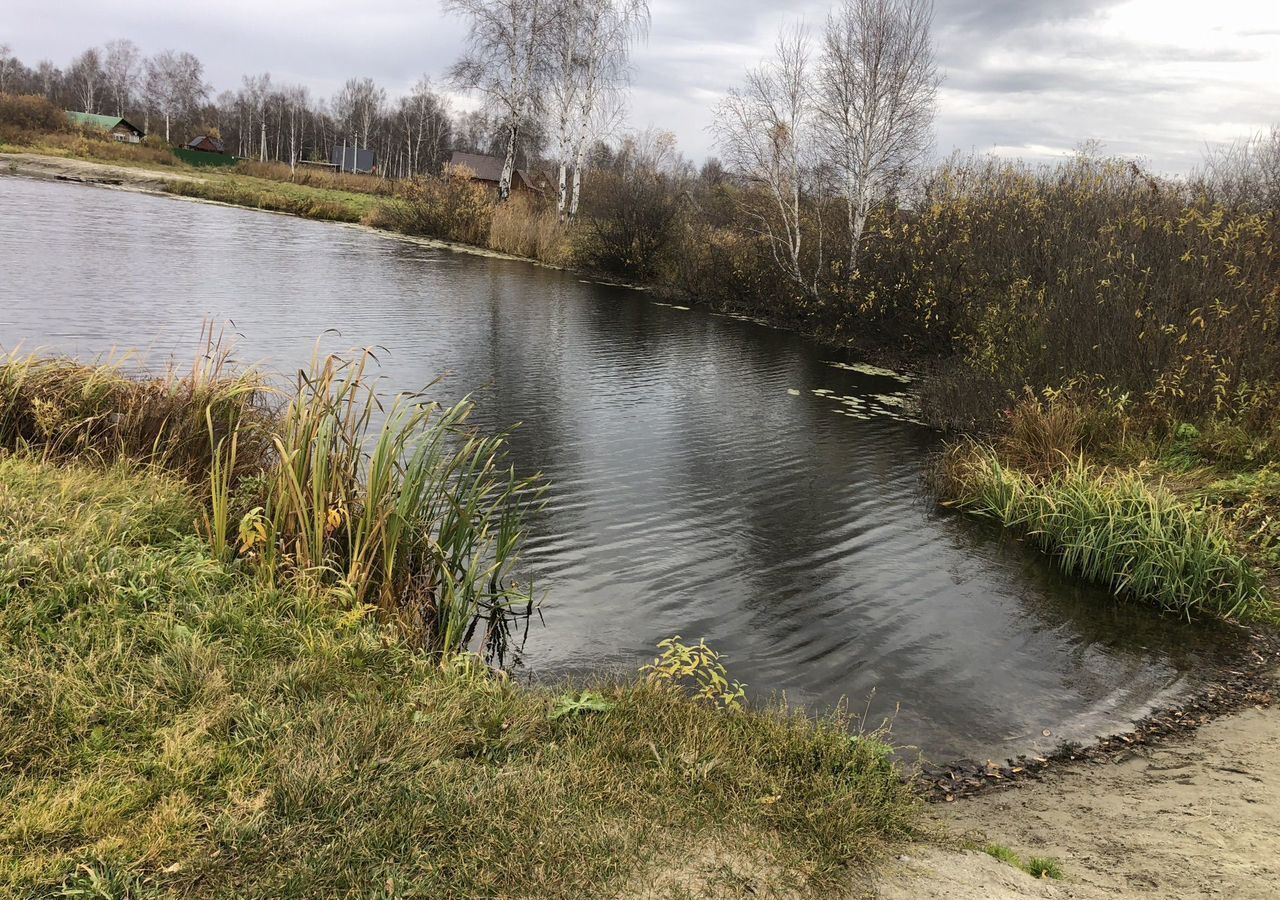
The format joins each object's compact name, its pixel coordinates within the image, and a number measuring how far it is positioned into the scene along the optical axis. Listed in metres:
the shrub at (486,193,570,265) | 31.05
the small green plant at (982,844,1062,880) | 3.20
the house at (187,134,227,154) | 79.88
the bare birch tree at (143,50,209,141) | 102.06
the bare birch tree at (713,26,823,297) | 20.05
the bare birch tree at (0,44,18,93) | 102.89
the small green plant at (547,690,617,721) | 3.80
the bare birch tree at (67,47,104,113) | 98.88
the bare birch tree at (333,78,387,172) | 98.81
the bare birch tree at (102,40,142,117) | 107.31
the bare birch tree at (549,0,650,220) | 33.00
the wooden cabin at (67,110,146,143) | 71.44
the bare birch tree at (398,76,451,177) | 88.31
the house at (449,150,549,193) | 63.68
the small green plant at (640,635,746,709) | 4.46
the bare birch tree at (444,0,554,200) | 32.41
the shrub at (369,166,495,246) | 33.06
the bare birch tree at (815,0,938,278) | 19.22
